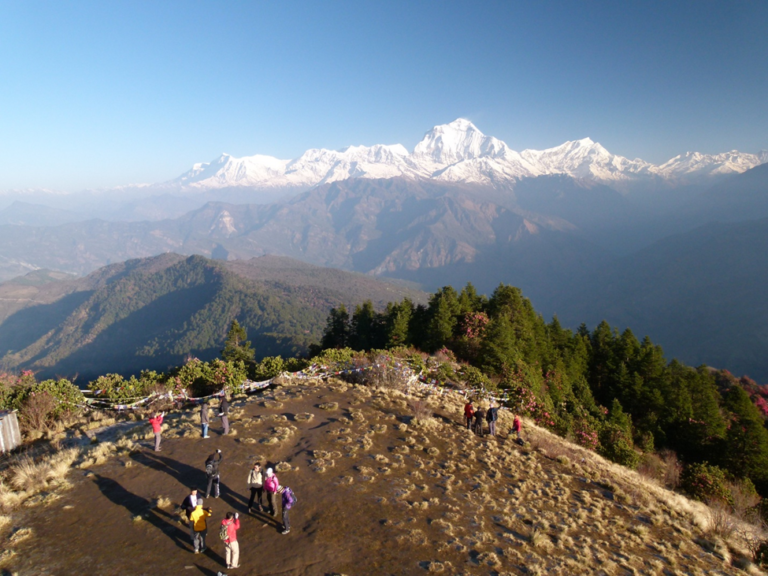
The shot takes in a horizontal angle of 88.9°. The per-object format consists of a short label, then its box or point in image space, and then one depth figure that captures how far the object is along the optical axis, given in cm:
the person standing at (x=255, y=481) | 1358
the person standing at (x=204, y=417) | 1950
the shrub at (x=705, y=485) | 2572
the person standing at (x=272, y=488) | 1346
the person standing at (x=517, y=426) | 2291
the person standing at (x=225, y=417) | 2003
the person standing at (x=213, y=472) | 1426
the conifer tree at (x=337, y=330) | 7234
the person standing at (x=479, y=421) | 2275
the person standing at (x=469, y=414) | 2319
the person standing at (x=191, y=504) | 1223
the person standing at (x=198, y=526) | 1181
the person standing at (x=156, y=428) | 1809
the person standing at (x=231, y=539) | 1103
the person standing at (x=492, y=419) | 2294
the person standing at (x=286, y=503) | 1270
